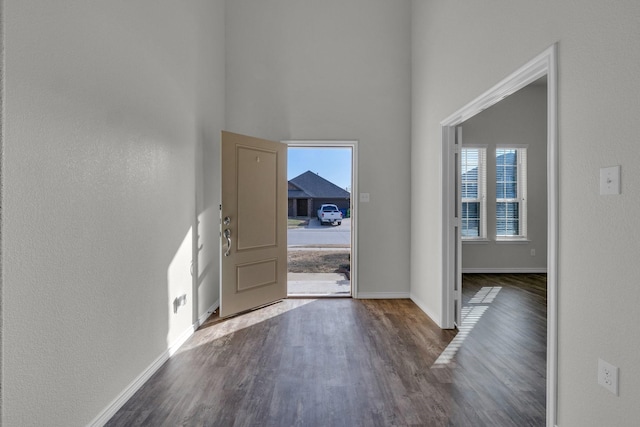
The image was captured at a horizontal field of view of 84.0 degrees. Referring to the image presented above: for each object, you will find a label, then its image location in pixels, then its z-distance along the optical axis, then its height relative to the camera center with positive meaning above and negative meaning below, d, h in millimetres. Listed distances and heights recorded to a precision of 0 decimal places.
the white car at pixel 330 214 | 16031 -222
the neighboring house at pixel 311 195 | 17859 +744
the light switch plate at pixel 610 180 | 1504 +129
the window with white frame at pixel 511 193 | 6531 +304
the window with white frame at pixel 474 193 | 6543 +306
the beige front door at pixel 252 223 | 3844 -160
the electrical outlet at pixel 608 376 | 1515 -726
